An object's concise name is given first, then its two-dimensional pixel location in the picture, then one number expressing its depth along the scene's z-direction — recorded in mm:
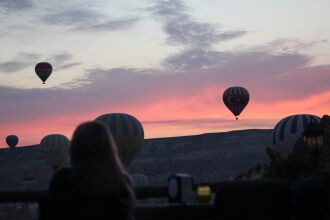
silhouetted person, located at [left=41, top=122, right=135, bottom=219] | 4023
